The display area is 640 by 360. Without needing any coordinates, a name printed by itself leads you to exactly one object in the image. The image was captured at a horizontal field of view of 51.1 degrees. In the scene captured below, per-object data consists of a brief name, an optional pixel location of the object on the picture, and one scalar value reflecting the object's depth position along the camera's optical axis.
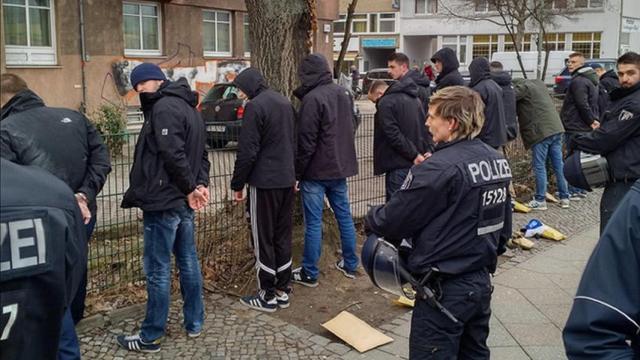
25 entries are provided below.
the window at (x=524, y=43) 51.73
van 36.38
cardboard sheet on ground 4.79
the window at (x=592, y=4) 49.71
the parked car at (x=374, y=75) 37.00
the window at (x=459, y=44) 57.62
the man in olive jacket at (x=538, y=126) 9.00
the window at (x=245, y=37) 23.57
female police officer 3.26
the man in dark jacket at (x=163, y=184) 4.46
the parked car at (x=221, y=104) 14.97
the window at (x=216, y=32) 22.28
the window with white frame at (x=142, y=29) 19.39
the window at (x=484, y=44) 56.31
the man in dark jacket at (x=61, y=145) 3.89
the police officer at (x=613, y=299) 1.79
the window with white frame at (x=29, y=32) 16.47
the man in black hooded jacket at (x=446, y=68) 7.80
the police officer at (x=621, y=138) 5.03
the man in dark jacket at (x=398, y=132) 6.39
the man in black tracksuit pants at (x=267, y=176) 5.25
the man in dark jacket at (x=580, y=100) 8.87
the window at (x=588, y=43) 51.31
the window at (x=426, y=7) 57.84
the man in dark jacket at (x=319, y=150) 5.76
